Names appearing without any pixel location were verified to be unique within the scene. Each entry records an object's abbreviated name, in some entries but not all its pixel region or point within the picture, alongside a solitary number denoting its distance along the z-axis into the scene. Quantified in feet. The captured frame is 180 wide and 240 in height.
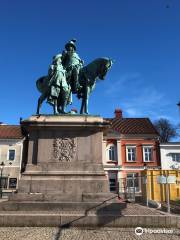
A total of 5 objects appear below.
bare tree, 177.58
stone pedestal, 32.04
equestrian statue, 38.45
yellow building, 70.54
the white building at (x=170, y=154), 125.90
